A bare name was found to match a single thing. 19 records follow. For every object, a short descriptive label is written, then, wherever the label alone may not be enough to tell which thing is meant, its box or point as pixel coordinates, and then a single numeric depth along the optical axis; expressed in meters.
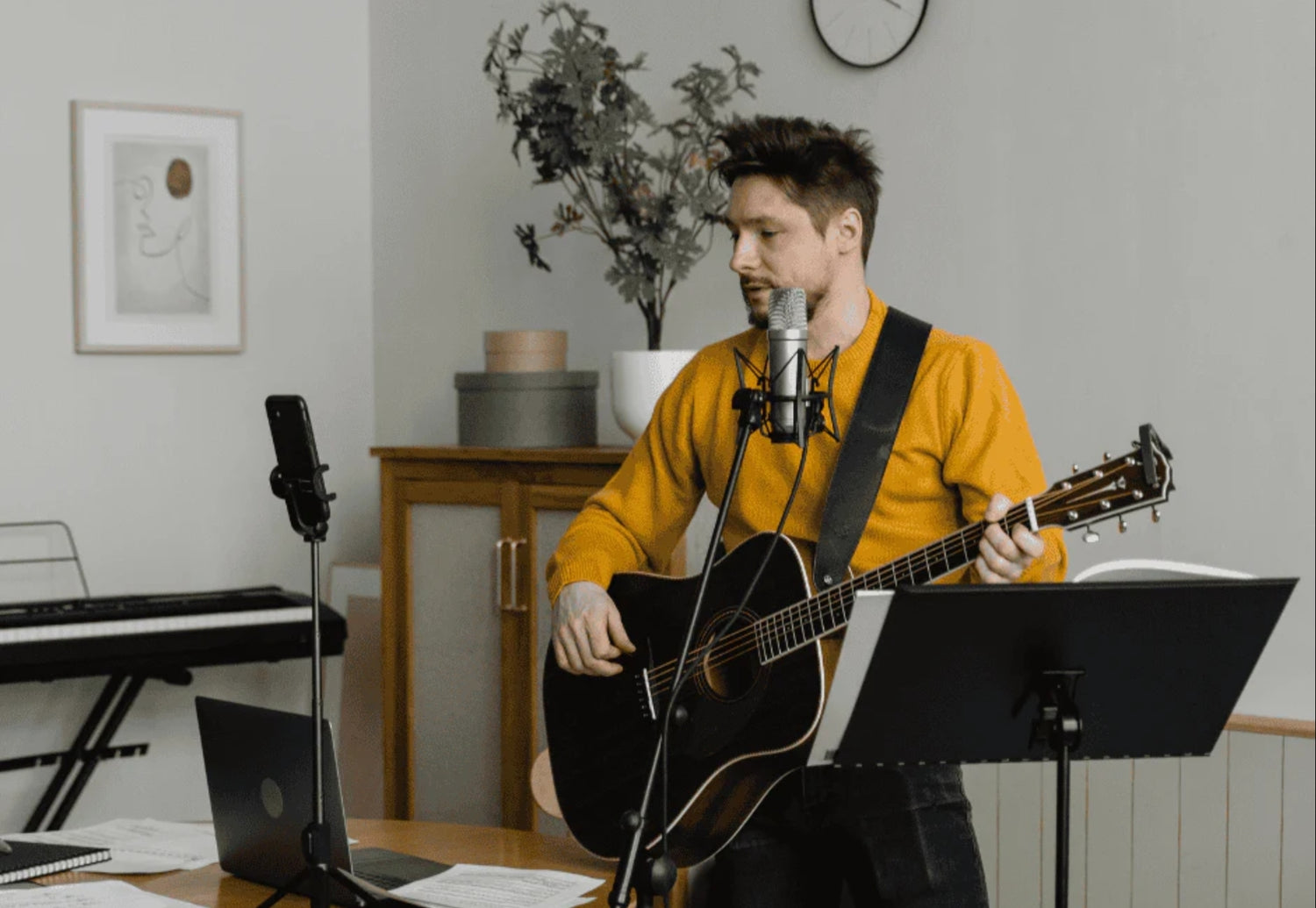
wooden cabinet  5.66
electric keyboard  5.69
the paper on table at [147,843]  4.05
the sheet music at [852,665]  3.41
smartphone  3.52
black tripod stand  3.52
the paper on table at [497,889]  3.80
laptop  3.78
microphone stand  3.42
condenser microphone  3.55
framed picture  6.79
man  4.08
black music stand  3.42
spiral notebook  3.98
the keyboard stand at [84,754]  6.34
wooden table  3.90
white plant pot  5.37
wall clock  5.33
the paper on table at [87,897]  3.81
